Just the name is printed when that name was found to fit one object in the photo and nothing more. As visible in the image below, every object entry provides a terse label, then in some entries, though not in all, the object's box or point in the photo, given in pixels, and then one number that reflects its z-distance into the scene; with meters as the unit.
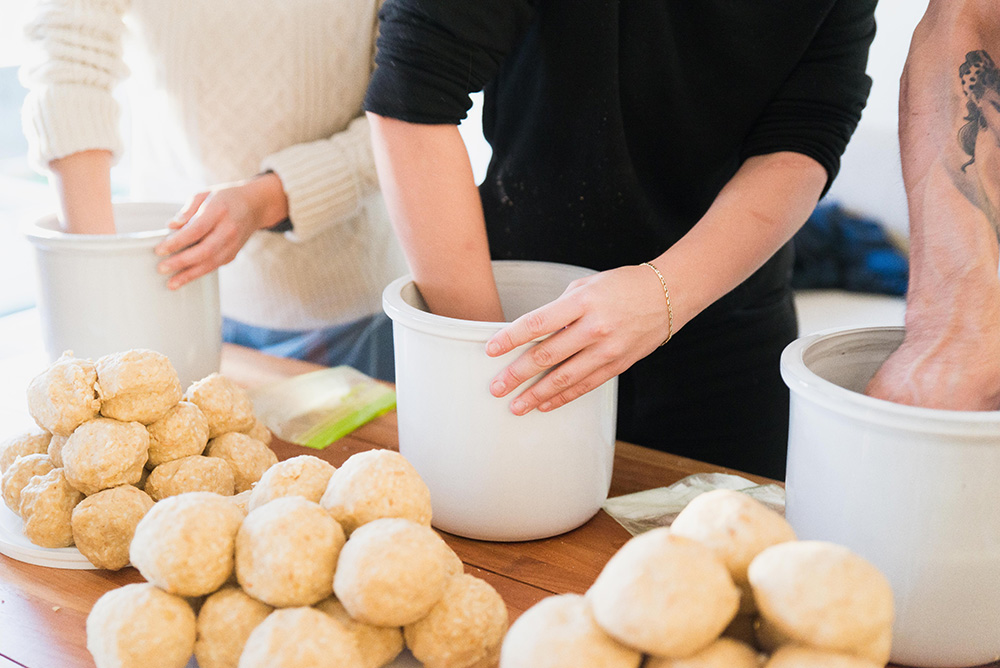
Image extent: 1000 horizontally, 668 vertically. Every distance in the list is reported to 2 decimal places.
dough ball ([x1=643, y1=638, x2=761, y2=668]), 0.45
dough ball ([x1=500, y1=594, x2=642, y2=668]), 0.46
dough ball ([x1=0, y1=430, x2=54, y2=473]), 0.85
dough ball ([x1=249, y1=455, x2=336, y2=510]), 0.64
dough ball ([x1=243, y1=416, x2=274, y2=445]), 0.92
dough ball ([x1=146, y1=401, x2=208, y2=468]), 0.79
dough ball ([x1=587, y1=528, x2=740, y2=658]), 0.44
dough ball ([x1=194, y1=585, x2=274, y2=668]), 0.57
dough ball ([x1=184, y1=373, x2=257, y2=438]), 0.86
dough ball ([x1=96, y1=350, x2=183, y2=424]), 0.76
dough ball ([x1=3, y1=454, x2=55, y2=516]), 0.82
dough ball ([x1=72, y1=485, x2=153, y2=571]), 0.74
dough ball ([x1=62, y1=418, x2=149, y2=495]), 0.74
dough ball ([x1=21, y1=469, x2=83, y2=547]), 0.78
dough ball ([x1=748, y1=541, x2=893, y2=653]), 0.44
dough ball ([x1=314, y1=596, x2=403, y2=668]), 0.57
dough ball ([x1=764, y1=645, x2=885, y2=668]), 0.44
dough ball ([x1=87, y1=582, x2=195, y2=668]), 0.56
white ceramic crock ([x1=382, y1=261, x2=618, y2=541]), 0.79
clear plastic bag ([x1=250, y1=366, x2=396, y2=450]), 1.10
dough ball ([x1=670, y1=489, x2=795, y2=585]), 0.49
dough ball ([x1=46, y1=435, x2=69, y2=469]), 0.81
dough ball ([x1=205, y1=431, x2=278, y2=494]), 0.84
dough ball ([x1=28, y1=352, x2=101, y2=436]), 0.76
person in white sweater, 1.16
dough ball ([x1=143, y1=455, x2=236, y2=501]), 0.78
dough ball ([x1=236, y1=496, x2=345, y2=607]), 0.55
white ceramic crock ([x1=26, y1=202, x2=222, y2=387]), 0.98
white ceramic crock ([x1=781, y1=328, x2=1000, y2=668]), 0.61
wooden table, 0.69
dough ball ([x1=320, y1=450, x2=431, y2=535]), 0.60
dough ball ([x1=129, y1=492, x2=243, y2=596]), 0.57
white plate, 0.79
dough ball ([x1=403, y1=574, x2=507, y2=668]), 0.58
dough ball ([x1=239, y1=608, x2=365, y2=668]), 0.52
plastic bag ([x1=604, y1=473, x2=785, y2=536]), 0.89
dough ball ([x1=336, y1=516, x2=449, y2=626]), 0.54
